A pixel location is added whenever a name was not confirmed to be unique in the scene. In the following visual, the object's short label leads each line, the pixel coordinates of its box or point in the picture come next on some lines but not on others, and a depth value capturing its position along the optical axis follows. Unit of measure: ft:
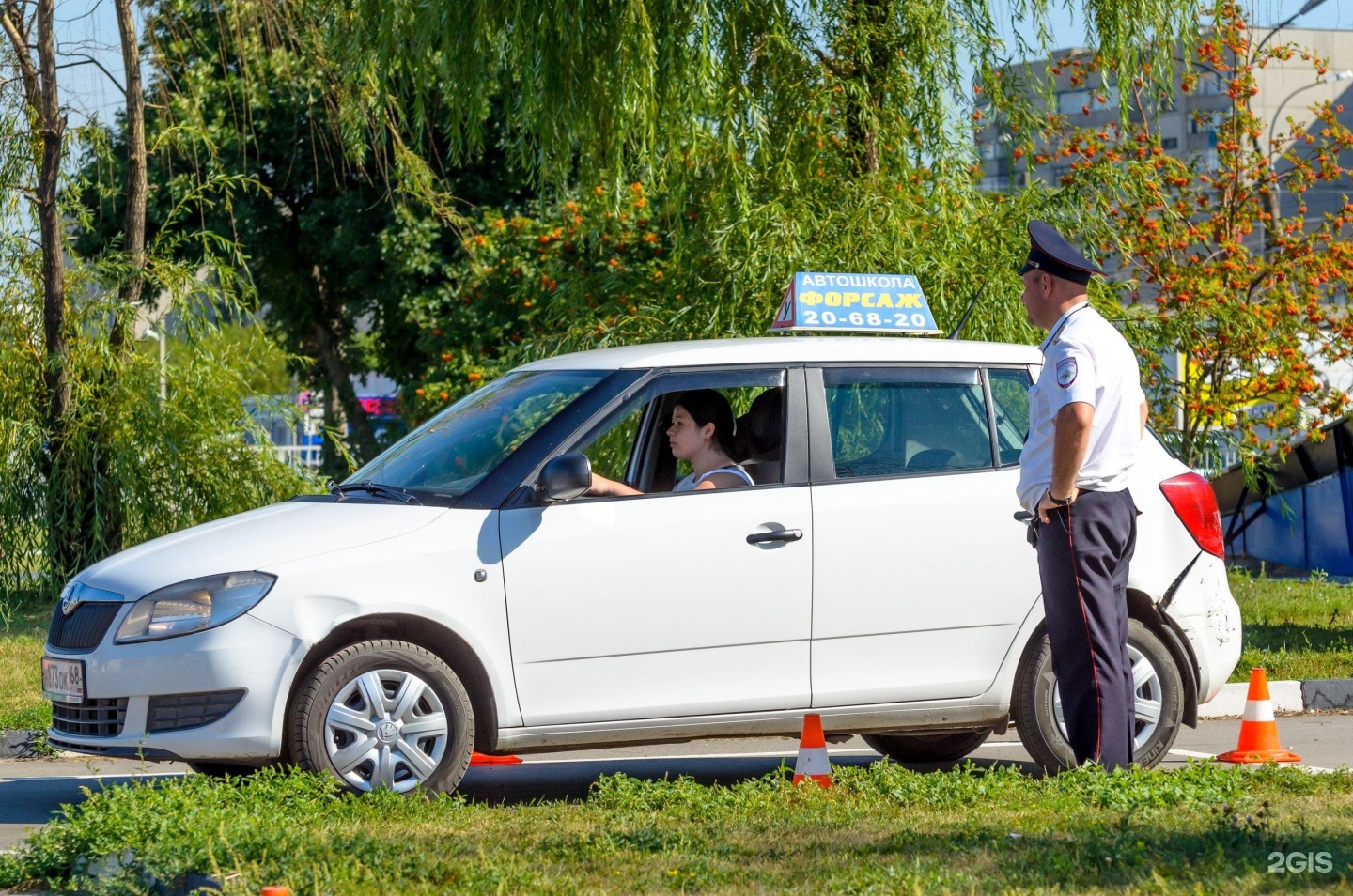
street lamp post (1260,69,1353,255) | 106.93
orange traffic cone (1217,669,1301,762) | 43.62
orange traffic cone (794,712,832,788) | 37.35
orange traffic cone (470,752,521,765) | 47.67
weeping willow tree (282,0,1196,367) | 63.46
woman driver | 43.01
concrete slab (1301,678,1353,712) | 59.72
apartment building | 397.80
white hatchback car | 36.42
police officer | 36.45
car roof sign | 49.70
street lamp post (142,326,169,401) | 77.30
